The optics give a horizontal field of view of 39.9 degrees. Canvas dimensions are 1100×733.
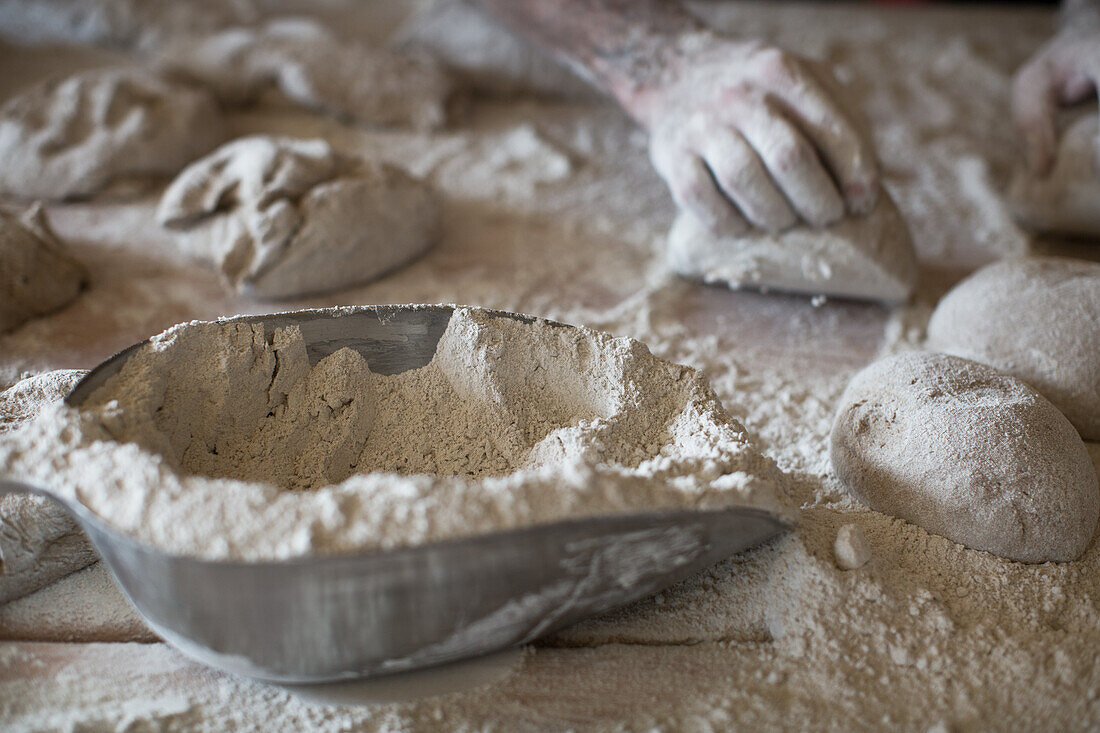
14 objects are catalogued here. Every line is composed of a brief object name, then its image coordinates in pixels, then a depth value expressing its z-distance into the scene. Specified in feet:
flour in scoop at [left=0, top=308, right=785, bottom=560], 1.84
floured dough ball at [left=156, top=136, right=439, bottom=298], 2.58
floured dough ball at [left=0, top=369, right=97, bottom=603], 2.04
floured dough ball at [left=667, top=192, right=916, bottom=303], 2.57
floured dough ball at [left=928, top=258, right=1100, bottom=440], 2.30
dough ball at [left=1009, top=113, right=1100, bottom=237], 2.82
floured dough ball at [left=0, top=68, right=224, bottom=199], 2.83
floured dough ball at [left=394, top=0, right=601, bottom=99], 3.37
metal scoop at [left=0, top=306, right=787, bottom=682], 1.81
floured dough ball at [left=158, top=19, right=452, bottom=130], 3.16
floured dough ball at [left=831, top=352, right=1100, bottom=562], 2.08
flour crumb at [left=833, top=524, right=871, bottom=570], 2.04
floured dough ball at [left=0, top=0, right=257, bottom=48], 3.31
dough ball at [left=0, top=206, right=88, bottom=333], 2.49
